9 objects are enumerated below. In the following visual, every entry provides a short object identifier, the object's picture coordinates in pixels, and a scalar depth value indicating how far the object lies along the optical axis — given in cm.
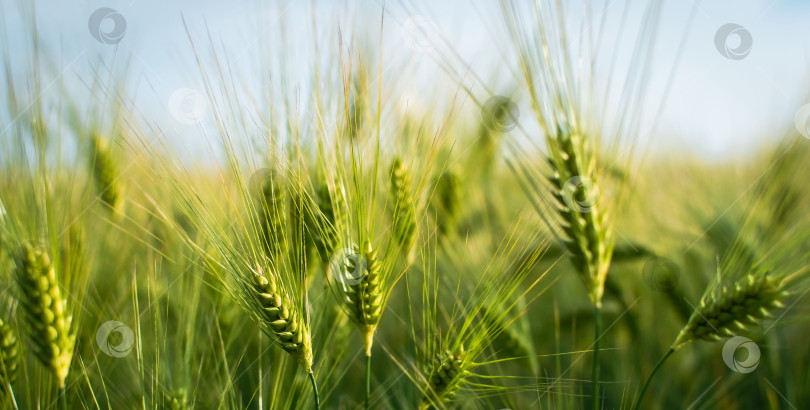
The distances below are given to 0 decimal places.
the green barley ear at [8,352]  64
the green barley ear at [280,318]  51
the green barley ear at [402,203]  58
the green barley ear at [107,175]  104
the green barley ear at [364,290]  53
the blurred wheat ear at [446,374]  56
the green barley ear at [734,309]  53
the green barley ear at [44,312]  57
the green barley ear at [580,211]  58
